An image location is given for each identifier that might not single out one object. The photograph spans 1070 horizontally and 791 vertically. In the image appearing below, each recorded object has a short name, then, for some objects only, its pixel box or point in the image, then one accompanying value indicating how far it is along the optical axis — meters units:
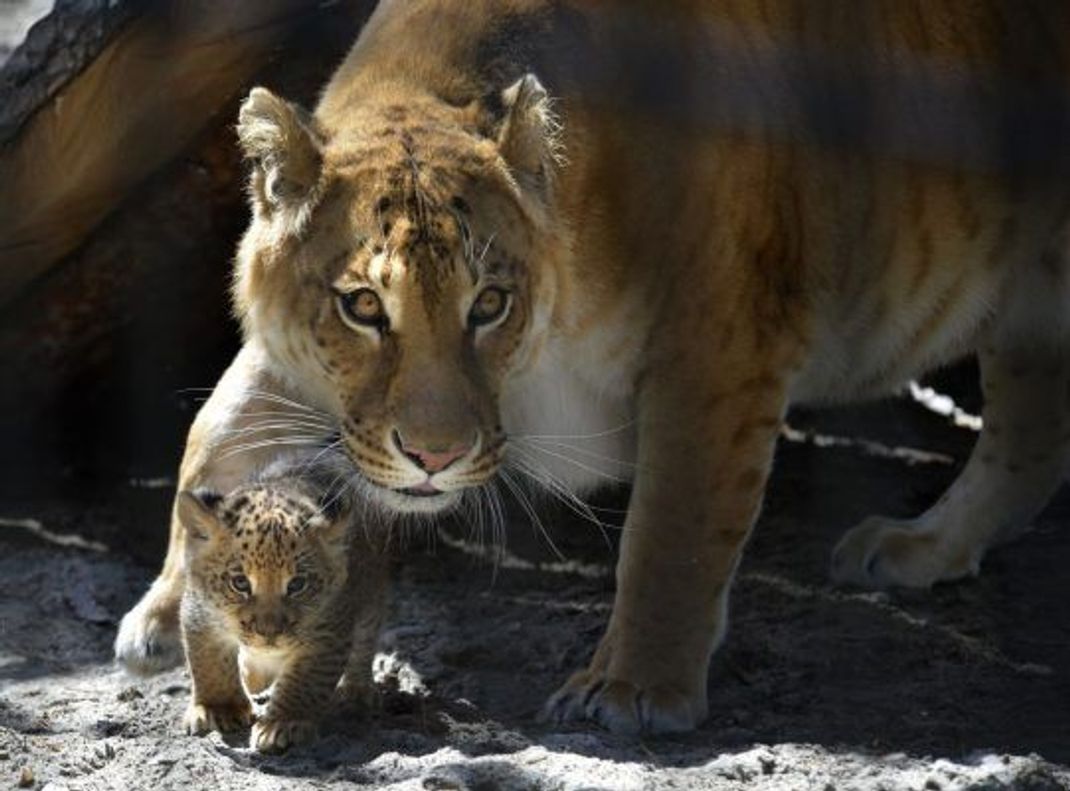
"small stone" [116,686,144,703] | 8.20
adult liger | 7.27
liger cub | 7.25
